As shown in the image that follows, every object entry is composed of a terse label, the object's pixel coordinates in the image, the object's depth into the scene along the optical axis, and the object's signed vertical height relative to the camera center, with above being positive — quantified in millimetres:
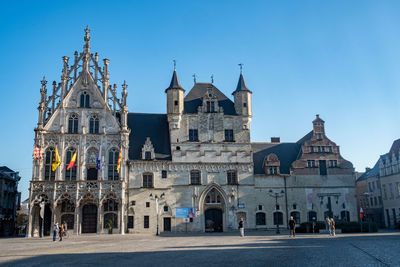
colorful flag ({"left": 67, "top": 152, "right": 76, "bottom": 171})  41538 +5073
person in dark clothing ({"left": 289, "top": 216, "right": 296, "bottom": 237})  31538 -1784
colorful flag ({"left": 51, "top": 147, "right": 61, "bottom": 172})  41719 +5032
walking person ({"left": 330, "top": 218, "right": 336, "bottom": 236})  32469 -2000
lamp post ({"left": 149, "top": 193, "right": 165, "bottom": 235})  44469 +1302
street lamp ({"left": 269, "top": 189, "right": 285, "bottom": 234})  48625 +1424
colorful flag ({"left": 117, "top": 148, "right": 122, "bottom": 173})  42781 +5324
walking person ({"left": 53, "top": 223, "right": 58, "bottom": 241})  32850 -1966
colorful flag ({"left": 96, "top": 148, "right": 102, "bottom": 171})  41766 +4747
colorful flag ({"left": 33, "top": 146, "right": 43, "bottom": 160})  41906 +6180
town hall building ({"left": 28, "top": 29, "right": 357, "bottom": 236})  42875 +4627
